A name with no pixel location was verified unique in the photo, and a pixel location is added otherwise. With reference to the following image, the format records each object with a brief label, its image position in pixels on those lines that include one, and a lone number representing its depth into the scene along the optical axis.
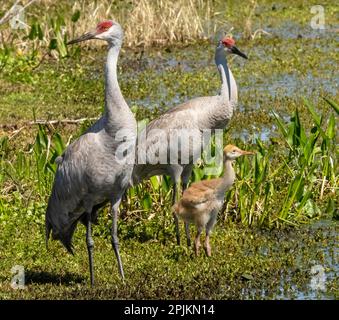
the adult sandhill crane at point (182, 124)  17.02
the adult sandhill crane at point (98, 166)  14.58
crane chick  15.89
